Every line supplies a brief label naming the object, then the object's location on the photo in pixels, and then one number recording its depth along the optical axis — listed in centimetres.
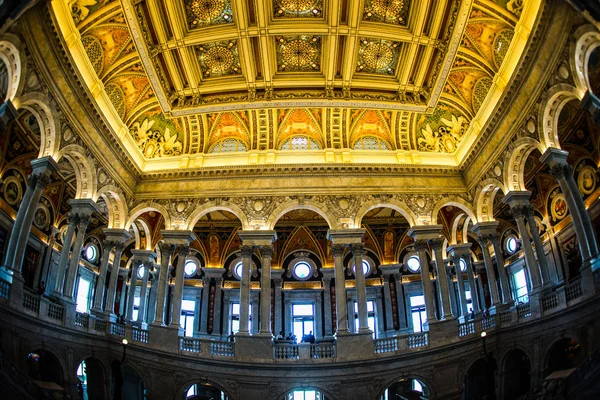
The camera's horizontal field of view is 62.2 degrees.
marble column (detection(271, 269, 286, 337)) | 2734
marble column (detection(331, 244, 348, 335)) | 2047
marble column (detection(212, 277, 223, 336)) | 2730
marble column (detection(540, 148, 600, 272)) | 1535
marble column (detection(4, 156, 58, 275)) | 1530
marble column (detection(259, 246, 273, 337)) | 2056
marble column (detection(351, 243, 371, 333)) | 2050
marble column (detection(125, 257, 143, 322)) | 2353
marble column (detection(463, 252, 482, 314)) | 2291
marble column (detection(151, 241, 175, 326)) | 2080
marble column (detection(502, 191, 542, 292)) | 1875
